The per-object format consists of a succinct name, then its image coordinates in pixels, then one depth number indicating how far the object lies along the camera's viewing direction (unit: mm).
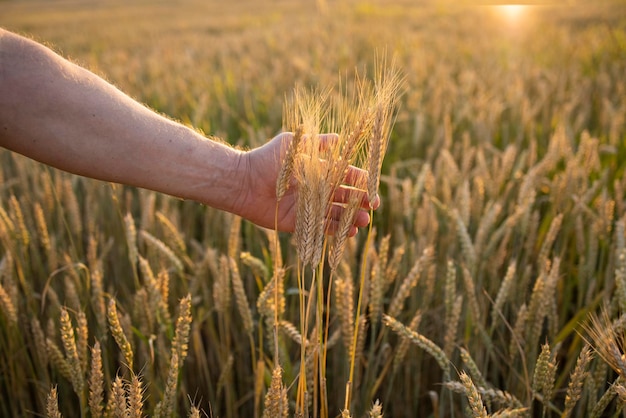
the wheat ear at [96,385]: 848
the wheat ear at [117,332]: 893
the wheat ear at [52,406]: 760
